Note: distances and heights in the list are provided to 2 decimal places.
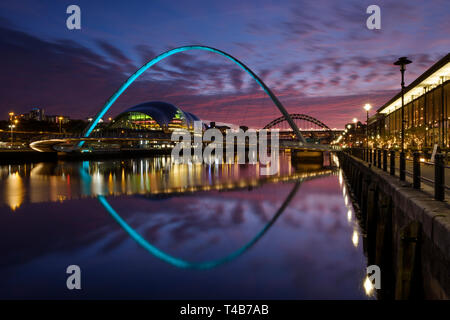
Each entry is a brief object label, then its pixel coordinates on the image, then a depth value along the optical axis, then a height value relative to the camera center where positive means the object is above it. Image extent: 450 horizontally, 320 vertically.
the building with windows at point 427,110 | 29.30 +3.79
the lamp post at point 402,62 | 18.11 +4.07
